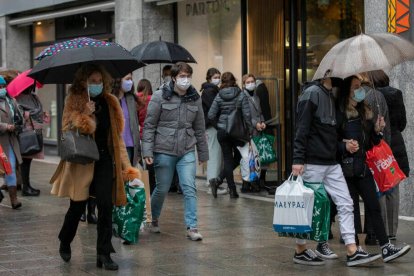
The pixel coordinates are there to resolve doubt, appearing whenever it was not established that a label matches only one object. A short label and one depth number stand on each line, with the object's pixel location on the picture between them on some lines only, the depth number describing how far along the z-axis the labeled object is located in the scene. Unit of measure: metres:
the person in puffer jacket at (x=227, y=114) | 20.73
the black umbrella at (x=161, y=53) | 19.77
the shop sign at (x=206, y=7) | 24.43
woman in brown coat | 12.47
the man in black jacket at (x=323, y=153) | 12.56
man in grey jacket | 15.04
